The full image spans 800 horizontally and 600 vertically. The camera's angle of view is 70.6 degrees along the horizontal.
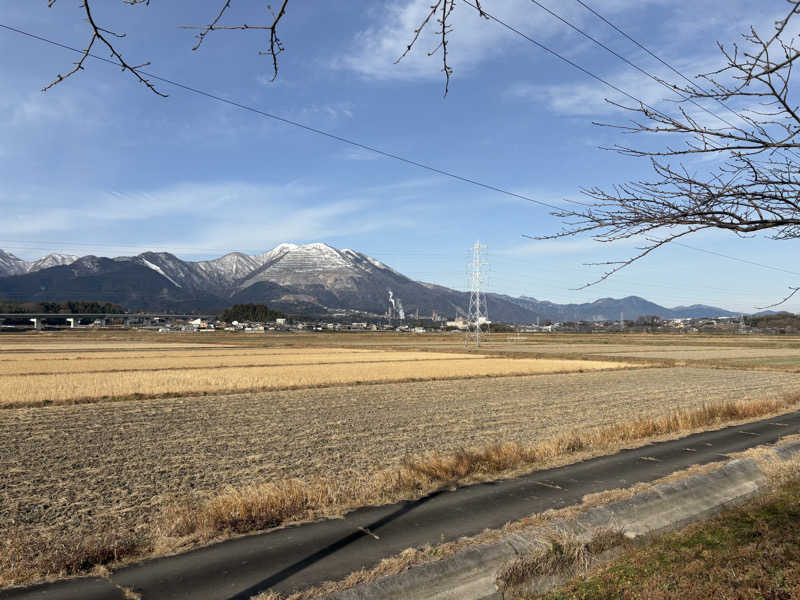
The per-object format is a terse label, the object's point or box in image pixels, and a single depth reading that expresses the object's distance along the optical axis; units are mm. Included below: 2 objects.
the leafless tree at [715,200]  4516
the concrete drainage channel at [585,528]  6291
